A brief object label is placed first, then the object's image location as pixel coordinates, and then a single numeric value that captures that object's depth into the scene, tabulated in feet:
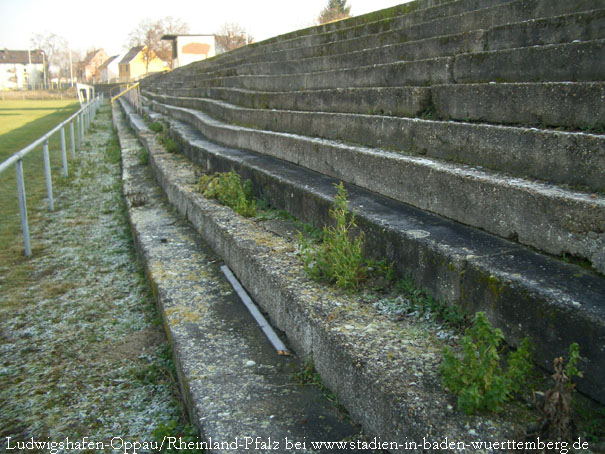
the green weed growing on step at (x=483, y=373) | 5.88
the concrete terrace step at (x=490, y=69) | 9.98
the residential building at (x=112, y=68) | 299.68
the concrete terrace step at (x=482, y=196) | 7.38
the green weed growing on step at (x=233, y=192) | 15.67
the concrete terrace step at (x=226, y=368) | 7.44
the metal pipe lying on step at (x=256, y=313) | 9.77
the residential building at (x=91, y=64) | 330.32
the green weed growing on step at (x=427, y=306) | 7.98
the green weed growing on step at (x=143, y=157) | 32.19
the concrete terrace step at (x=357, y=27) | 18.95
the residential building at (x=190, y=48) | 152.87
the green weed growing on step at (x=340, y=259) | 9.68
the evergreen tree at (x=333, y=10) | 129.95
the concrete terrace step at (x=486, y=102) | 9.18
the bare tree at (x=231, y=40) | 174.50
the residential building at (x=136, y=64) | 249.75
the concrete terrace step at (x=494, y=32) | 11.40
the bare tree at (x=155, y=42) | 217.36
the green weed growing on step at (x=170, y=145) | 29.37
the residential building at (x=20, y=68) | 335.06
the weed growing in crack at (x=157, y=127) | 40.12
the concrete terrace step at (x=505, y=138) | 8.44
